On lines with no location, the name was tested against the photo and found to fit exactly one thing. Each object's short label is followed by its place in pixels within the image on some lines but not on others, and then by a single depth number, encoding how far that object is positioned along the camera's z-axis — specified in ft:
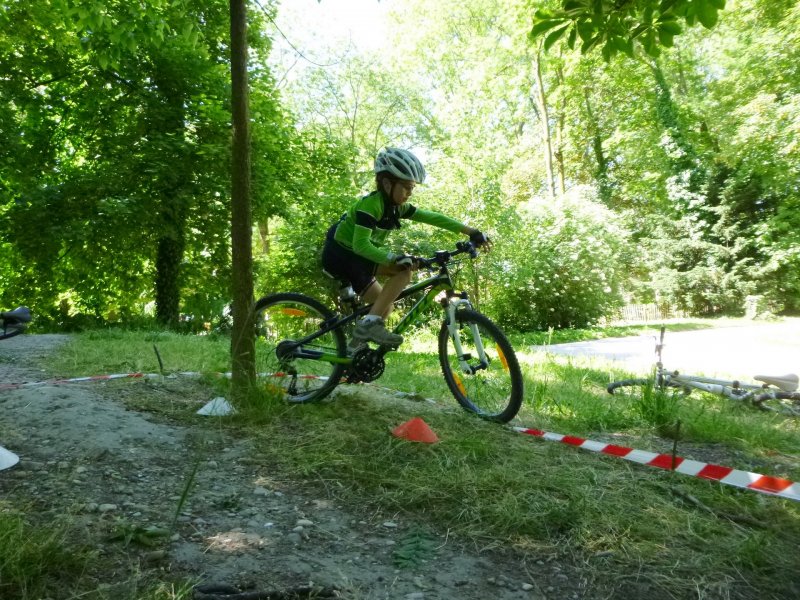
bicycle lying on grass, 16.27
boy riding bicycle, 13.34
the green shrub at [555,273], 56.03
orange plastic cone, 11.73
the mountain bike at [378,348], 14.25
